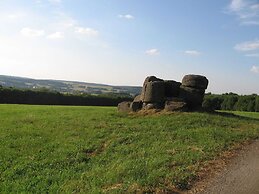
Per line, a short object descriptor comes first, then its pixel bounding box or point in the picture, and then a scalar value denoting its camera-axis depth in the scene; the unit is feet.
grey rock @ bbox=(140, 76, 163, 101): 44.12
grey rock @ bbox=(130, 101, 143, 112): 42.66
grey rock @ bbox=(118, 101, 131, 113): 43.42
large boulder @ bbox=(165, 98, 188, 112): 39.87
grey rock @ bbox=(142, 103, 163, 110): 41.61
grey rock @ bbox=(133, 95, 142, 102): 44.19
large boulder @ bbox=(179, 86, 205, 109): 42.69
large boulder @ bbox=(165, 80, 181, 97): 44.76
